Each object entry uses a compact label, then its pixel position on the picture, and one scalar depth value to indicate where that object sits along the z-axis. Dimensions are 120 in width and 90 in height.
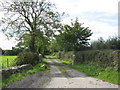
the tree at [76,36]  26.22
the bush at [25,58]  18.66
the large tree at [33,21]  27.73
